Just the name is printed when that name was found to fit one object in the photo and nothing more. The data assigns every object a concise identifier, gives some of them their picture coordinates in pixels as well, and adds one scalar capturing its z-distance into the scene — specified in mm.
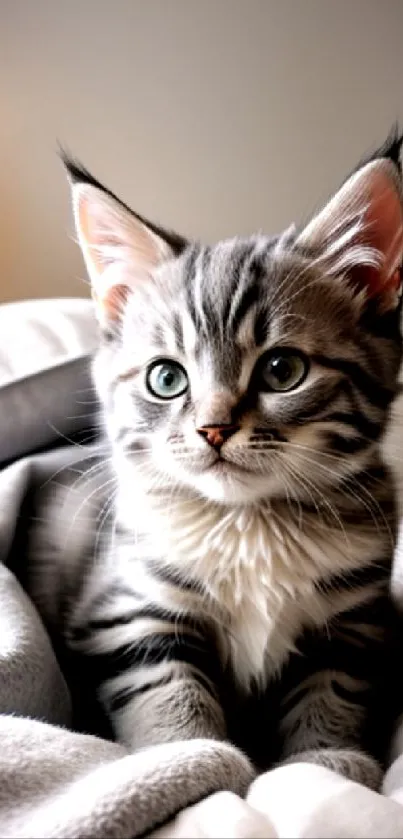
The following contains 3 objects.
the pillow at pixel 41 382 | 510
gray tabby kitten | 414
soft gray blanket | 318
